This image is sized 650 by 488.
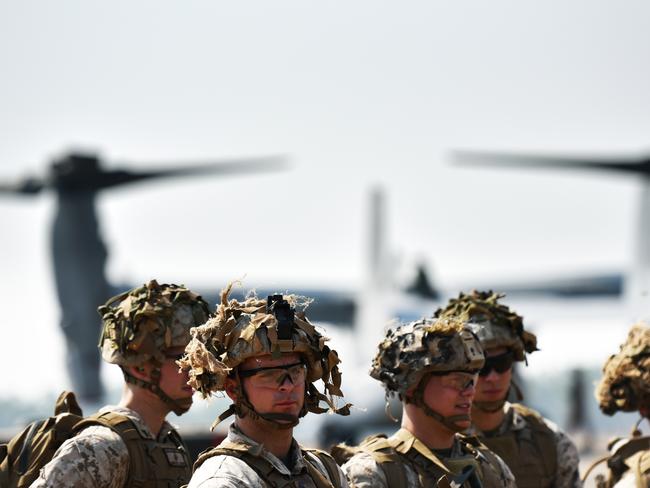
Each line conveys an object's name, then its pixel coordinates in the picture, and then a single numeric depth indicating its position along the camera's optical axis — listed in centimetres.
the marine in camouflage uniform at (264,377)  1187
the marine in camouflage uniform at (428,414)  1480
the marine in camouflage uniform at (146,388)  1519
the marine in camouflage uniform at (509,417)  1846
